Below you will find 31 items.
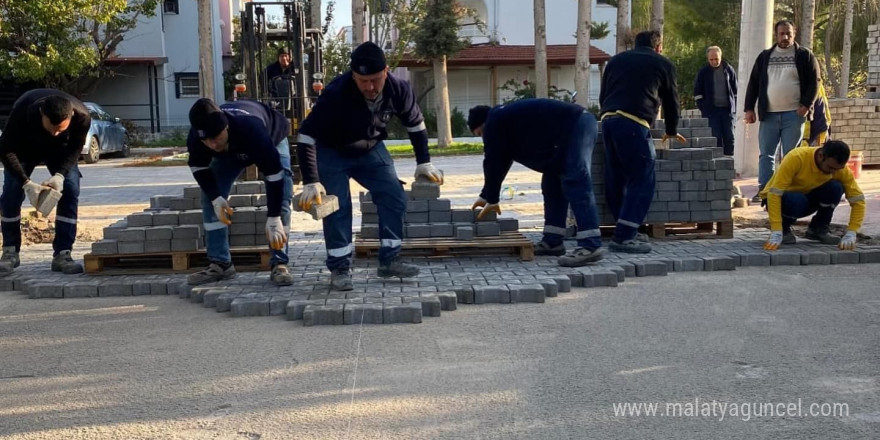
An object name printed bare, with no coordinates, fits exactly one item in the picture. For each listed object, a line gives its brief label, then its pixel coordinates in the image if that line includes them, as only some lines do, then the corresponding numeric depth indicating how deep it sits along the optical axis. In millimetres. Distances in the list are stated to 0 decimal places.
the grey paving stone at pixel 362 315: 5453
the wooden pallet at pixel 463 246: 7148
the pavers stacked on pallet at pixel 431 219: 7305
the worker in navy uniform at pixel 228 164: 5938
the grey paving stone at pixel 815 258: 7125
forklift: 14781
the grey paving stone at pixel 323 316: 5438
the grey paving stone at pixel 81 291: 6488
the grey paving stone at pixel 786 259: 7141
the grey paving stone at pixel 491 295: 5965
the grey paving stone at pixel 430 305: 5605
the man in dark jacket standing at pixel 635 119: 7320
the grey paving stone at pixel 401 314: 5449
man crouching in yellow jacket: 7152
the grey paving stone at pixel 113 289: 6488
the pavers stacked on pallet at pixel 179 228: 6906
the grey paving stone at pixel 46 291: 6512
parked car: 21448
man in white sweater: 8852
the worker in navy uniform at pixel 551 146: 6891
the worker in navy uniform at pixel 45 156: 6699
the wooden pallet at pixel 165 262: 6953
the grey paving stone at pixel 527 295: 5984
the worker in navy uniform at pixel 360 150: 5914
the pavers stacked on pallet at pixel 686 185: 7984
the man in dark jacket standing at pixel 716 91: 11039
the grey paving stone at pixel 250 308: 5750
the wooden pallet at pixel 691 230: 8164
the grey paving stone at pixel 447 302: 5770
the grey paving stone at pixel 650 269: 6789
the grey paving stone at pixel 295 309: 5598
